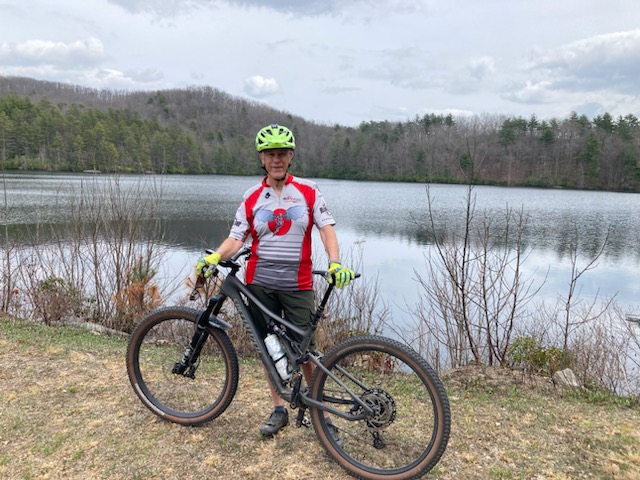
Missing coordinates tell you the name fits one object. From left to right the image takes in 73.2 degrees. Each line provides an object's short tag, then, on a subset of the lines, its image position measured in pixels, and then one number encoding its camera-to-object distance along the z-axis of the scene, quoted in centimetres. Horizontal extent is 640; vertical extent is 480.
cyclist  275
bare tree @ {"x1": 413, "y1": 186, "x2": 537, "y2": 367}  552
